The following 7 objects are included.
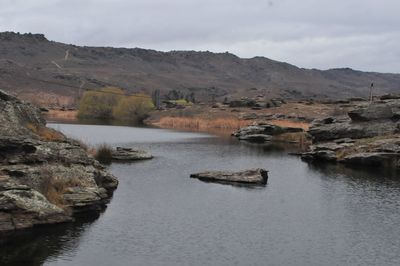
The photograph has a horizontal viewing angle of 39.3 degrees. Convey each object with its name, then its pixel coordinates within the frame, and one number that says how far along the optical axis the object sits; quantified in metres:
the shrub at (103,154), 62.44
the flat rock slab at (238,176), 51.22
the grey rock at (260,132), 97.75
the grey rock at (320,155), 70.44
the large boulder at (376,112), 75.00
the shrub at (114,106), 152.00
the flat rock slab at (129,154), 64.50
